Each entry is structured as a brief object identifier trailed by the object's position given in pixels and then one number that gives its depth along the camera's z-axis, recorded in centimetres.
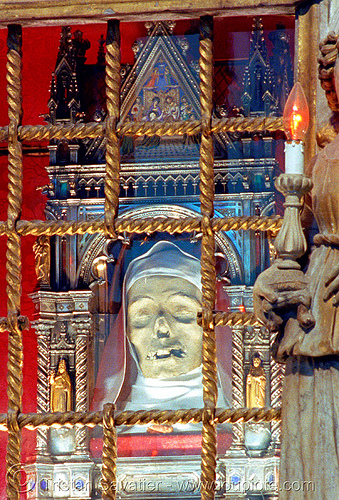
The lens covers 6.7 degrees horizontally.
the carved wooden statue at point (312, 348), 429
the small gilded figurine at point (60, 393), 502
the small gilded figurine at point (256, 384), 504
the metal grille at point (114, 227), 459
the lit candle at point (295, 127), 429
